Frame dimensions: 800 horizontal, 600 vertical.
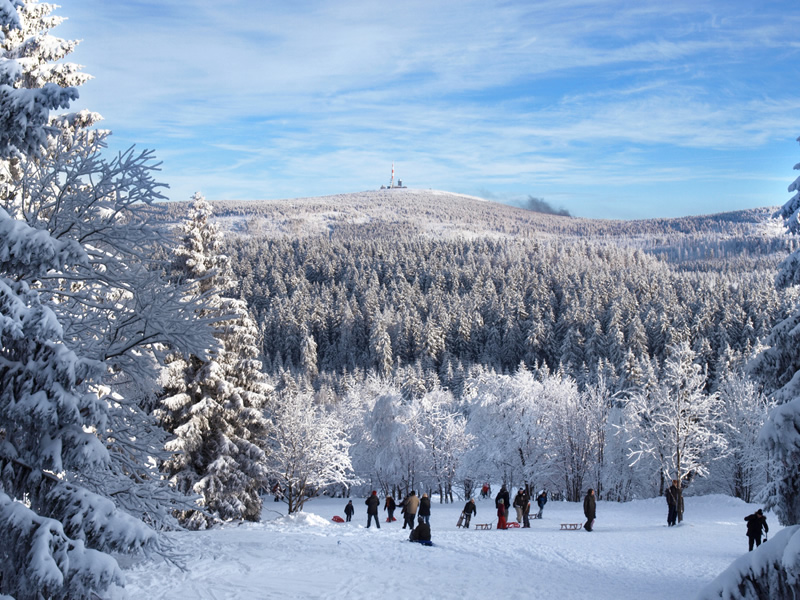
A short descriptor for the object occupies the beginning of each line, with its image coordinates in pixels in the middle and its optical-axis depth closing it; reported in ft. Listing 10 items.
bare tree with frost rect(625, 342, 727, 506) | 108.27
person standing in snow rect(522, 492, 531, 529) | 85.51
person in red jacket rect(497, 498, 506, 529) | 81.66
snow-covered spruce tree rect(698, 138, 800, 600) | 21.39
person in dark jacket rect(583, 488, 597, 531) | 79.51
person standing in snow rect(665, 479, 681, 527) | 83.76
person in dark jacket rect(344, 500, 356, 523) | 104.27
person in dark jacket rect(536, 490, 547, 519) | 97.45
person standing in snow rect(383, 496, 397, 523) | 96.94
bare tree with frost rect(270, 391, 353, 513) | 126.82
